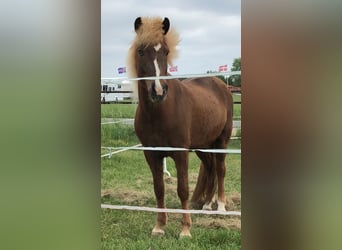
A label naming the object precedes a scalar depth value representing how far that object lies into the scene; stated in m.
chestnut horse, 2.67
